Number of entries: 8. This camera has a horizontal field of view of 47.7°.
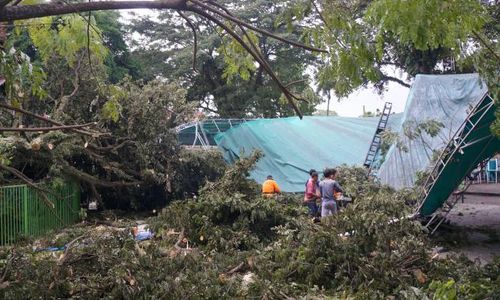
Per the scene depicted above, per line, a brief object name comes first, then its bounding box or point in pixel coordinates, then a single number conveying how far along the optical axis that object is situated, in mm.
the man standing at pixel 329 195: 10672
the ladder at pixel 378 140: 16125
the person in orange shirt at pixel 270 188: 13781
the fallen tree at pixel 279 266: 6277
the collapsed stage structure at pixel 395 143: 10500
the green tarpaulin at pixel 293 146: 19938
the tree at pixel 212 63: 26656
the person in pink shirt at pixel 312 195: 12519
